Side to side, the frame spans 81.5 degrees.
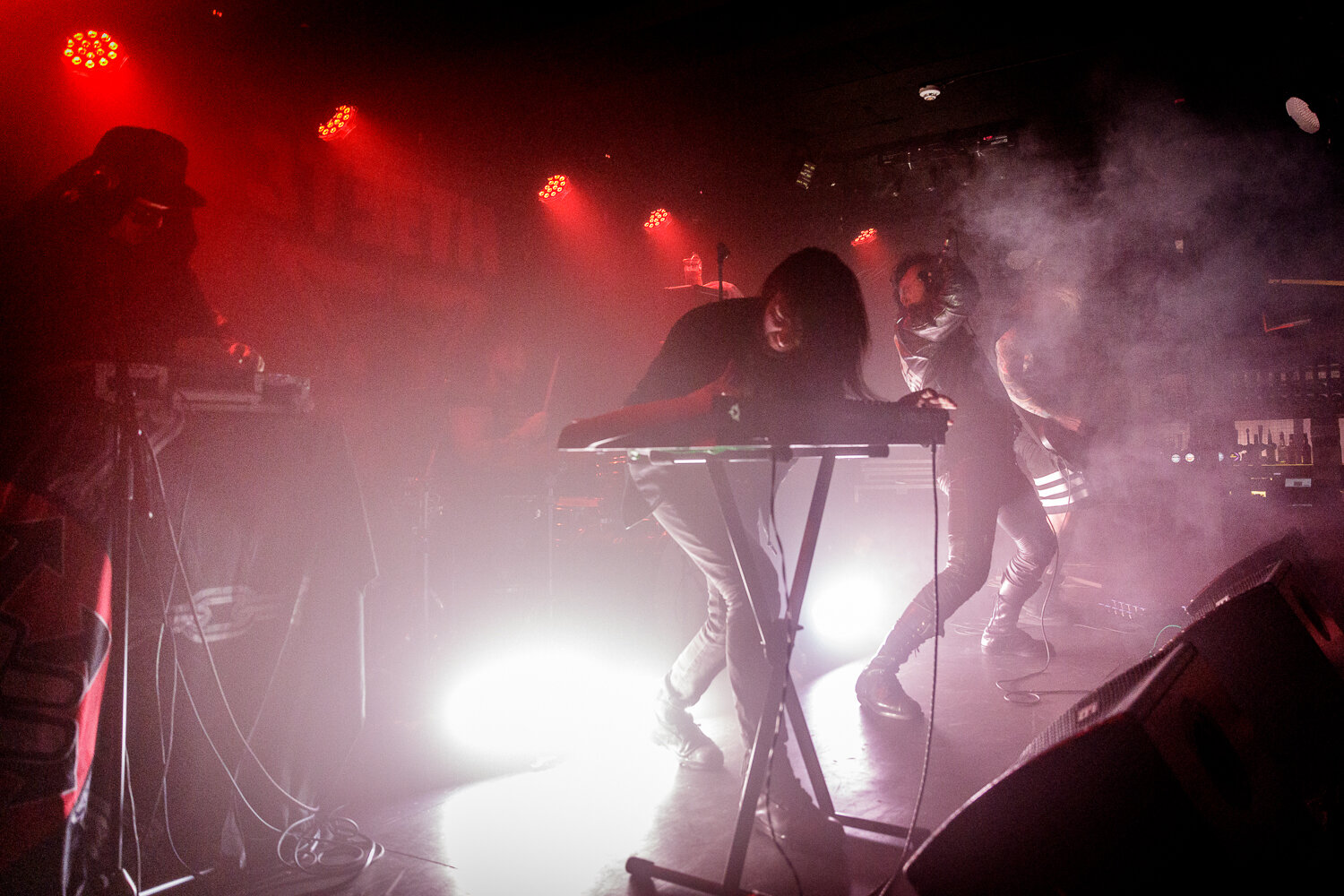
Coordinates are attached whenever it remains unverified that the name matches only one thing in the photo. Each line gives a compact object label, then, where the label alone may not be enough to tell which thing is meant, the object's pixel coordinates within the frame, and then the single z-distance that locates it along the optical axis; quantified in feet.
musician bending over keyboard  6.95
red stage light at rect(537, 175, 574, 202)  23.21
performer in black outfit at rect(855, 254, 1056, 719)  11.07
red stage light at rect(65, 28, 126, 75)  12.81
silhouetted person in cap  5.37
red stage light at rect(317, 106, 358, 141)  17.03
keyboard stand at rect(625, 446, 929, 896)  5.79
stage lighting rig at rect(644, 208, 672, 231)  26.35
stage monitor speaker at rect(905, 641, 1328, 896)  3.58
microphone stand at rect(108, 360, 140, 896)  5.84
